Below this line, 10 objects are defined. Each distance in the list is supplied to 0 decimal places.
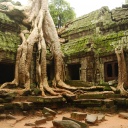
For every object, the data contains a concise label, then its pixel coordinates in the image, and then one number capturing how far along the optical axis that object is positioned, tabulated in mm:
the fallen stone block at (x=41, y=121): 3277
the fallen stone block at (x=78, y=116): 3600
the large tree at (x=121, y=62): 5904
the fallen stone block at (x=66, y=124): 2797
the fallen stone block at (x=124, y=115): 3844
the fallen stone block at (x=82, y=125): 2936
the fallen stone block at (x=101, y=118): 3576
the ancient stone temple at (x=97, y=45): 7027
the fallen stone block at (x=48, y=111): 4077
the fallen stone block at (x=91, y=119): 3294
